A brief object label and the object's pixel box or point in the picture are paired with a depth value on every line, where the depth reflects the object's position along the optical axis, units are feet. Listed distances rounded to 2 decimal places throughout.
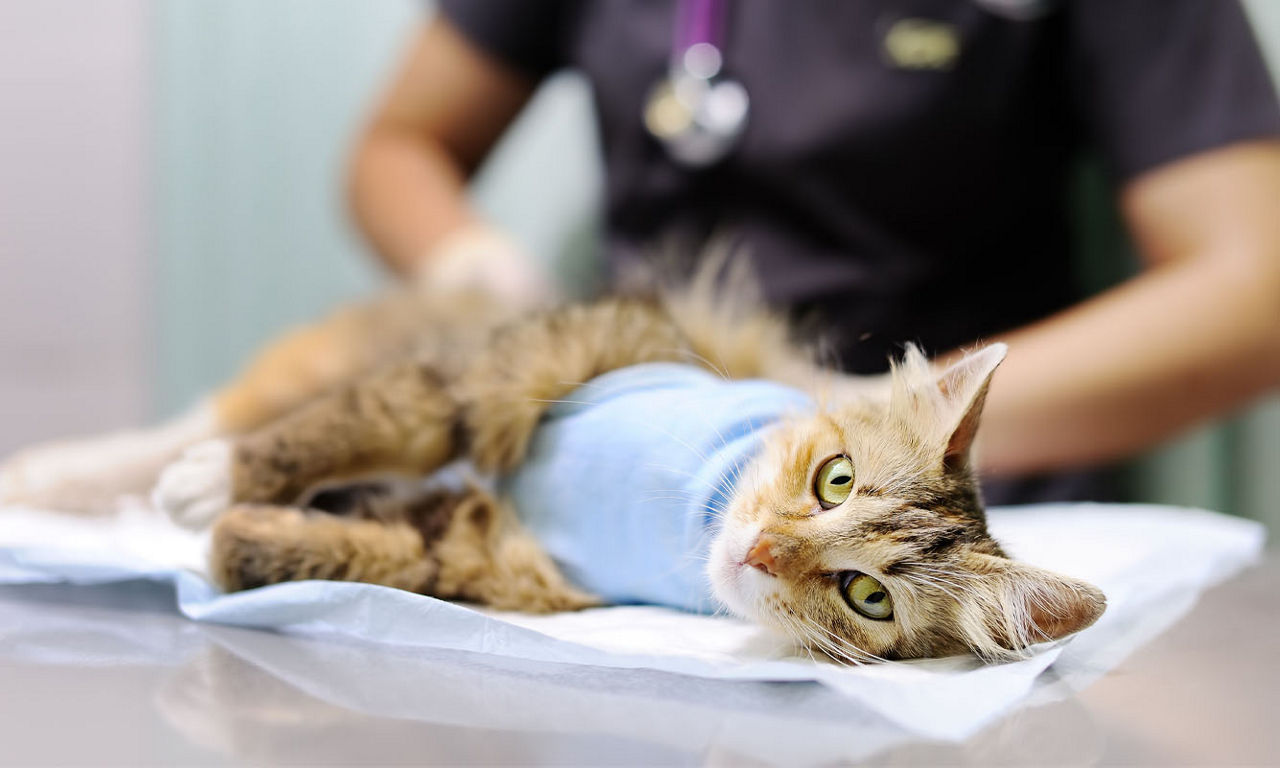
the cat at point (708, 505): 2.31
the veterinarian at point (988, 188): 4.08
